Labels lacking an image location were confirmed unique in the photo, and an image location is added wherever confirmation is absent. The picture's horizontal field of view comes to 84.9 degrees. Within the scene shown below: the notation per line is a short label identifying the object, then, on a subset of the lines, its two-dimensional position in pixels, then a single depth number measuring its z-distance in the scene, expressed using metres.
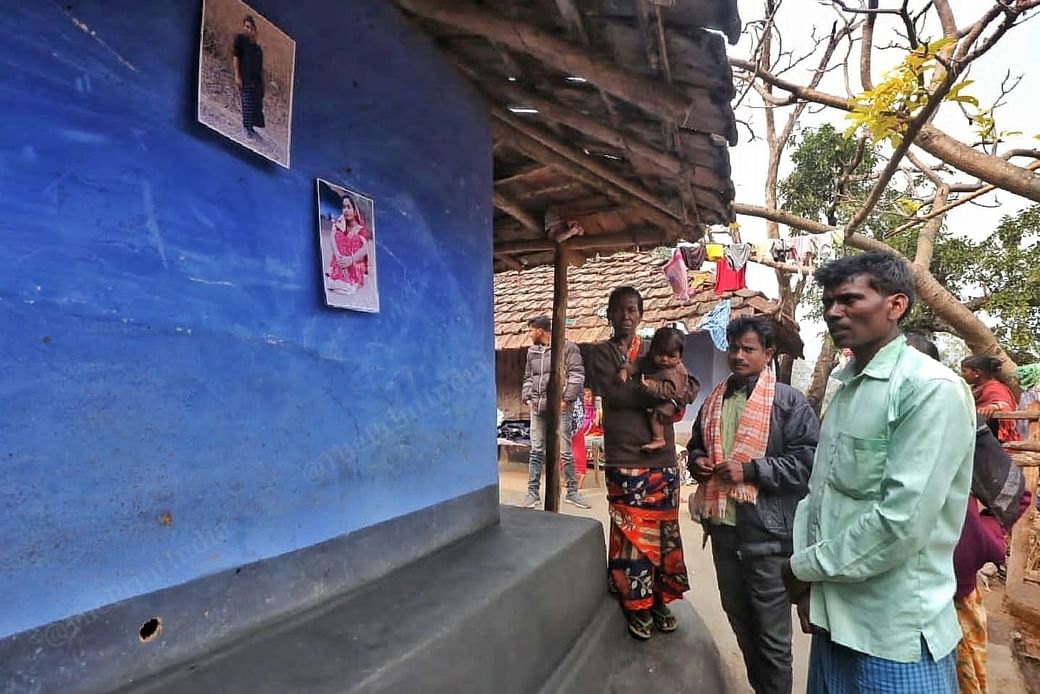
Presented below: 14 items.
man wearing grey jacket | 6.68
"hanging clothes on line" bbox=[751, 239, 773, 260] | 8.09
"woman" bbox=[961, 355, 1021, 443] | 4.03
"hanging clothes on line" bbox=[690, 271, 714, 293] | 8.92
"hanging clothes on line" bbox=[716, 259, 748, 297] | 8.30
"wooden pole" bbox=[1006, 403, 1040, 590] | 3.82
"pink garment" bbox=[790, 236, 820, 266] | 7.56
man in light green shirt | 1.52
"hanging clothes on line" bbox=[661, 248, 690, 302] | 7.68
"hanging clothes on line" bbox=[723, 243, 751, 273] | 7.91
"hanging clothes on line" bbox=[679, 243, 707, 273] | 7.66
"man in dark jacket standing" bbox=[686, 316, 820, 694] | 2.61
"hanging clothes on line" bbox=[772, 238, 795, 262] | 8.00
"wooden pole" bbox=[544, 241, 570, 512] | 4.34
